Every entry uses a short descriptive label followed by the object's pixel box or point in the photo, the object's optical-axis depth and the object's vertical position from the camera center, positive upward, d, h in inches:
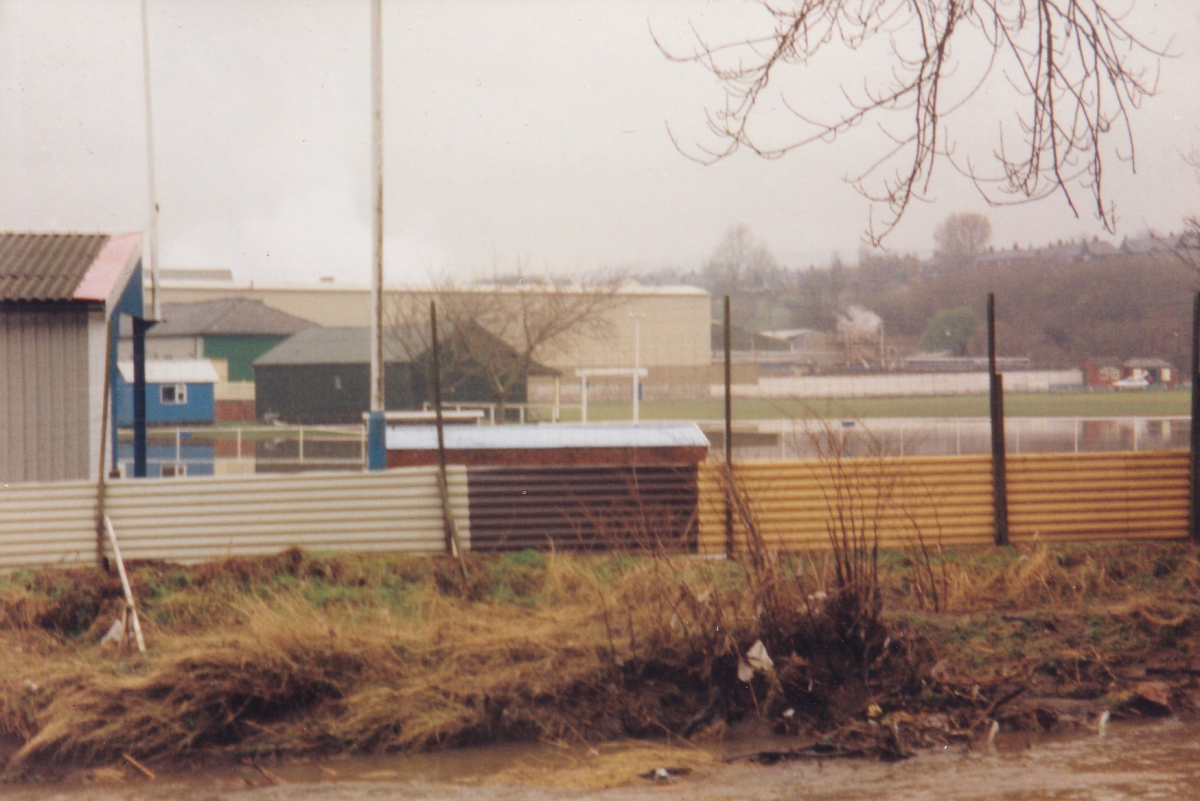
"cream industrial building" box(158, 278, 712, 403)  907.4 +56.5
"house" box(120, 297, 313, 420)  1282.0 +79.3
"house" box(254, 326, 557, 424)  1216.8 +23.7
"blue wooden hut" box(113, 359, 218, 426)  901.8 -1.8
